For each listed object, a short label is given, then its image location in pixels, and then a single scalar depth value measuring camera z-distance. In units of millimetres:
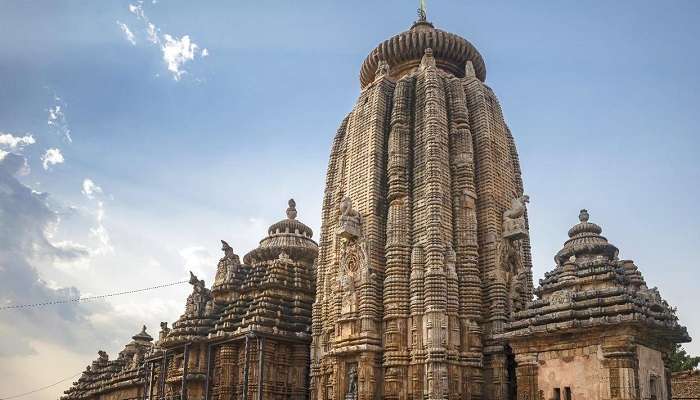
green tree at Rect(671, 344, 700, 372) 39875
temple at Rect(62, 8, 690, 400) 19641
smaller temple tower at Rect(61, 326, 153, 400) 39812
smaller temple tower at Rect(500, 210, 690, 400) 18234
